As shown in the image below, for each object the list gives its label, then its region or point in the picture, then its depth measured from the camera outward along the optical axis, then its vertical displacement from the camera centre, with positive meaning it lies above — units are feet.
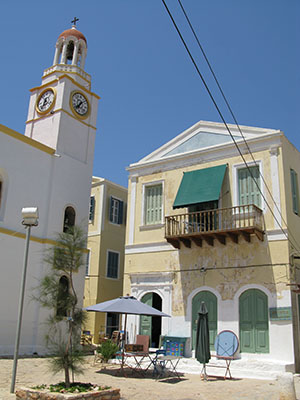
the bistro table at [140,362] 40.45 -4.84
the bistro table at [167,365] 39.29 -4.71
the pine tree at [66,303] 27.55 +0.91
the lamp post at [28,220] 29.68 +6.85
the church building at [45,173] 52.90 +20.10
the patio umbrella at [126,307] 39.22 +1.02
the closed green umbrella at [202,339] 38.56 -1.64
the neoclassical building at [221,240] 46.26 +9.90
